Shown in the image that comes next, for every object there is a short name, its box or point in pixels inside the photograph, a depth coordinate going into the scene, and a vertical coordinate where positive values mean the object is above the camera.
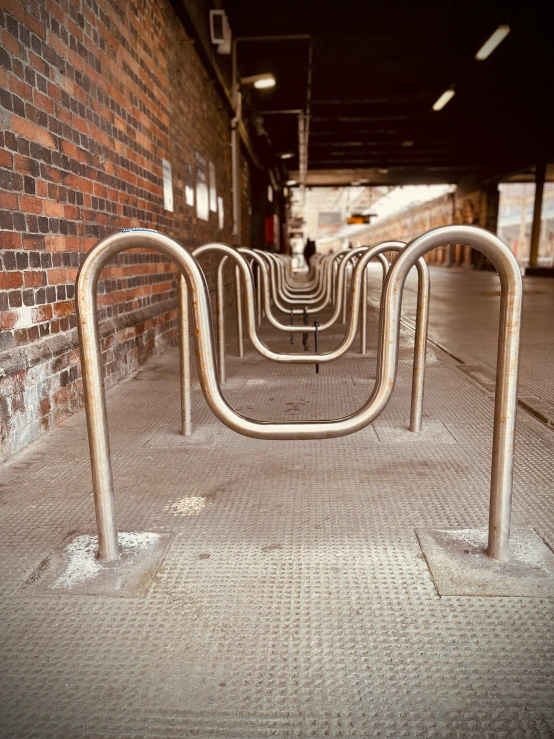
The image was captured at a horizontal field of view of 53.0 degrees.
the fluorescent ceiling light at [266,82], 9.73 +3.04
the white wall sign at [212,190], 7.79 +0.96
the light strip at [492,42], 8.76 +3.48
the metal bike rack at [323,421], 1.45 -0.30
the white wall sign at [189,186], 6.06 +0.81
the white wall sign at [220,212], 8.48 +0.71
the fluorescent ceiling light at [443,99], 12.30 +3.54
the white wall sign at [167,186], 5.01 +0.66
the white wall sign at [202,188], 6.74 +0.87
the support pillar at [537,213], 20.05 +1.46
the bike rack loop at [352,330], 2.61 -0.36
